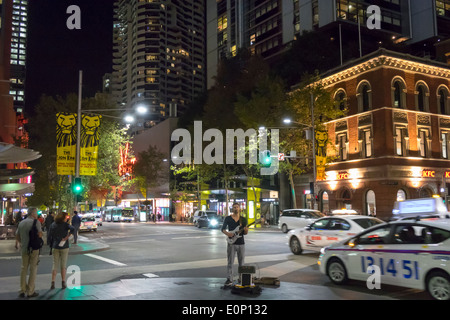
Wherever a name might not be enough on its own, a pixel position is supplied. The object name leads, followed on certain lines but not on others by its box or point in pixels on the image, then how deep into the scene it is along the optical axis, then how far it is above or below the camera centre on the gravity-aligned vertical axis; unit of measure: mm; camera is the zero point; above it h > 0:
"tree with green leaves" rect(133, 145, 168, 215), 65688 +5849
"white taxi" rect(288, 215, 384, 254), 14375 -1009
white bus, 64562 -1186
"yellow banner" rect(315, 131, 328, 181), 31688 +4730
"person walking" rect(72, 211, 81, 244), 21453 -708
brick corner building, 33438 +5776
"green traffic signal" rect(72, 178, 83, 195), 20122 +974
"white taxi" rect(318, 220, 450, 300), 8250 -1193
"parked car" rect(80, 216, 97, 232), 36781 -1521
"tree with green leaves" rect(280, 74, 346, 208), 35844 +7816
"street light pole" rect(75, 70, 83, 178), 20953 +3073
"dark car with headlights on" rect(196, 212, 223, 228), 40562 -1531
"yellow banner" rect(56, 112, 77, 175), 20719 +3212
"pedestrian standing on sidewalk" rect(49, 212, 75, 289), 10039 -808
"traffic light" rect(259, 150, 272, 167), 26797 +2963
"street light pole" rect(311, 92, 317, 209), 28509 +2235
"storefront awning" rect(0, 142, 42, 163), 19484 +2710
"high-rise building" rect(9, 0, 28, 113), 174512 +52761
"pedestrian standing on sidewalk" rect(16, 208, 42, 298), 8820 -1041
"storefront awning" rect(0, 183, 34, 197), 25750 +1384
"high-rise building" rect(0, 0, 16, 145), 44875 +15878
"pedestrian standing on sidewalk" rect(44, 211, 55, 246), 23484 -691
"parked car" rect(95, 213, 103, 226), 48812 -1640
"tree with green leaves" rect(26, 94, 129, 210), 33969 +5789
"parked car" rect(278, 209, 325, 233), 26905 -929
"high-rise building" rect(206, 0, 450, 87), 59281 +27628
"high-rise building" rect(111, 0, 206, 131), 133000 +50188
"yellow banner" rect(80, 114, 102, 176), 21422 +3300
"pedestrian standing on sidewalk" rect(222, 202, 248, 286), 10086 -623
